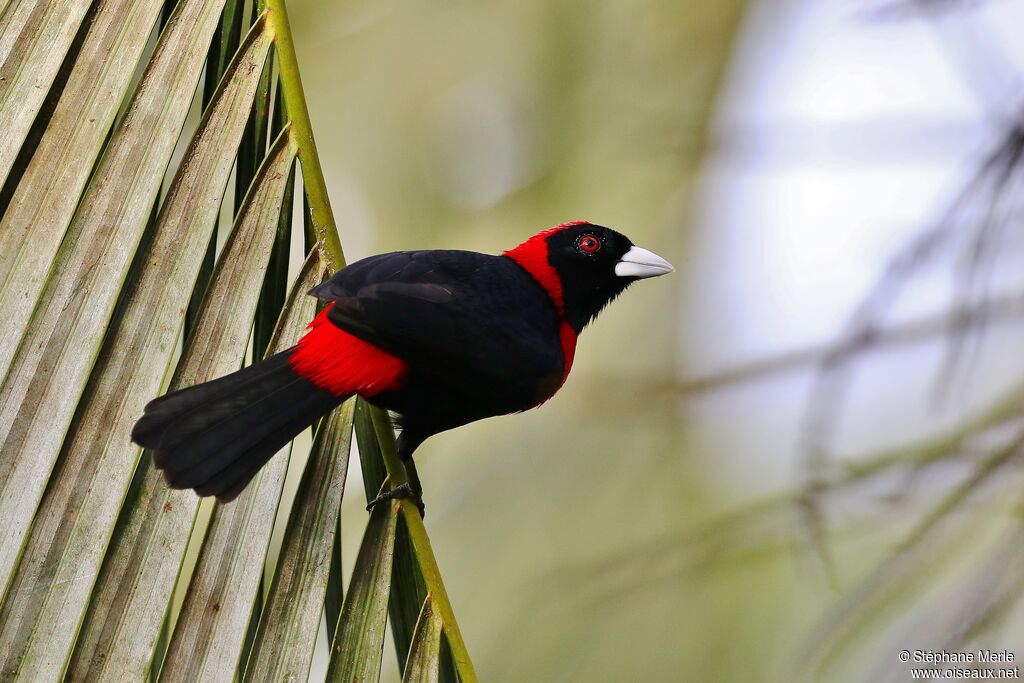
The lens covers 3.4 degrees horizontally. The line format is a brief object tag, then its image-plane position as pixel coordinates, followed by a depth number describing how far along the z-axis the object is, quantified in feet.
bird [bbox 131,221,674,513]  17.84
